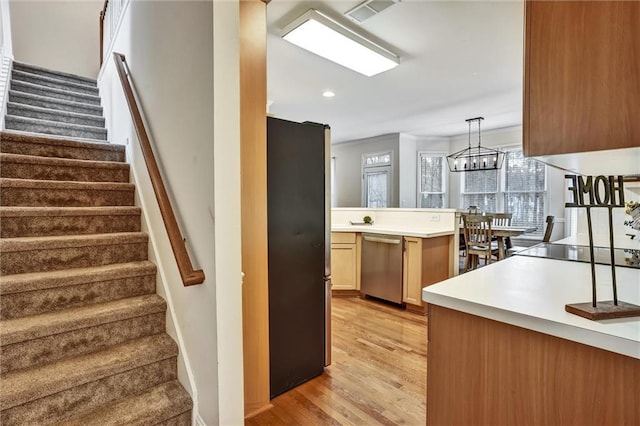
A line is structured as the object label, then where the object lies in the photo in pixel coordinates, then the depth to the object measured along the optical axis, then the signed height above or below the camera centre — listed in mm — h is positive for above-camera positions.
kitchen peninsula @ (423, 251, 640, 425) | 801 -439
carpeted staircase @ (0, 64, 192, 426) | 1472 -531
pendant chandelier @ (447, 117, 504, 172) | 5473 +789
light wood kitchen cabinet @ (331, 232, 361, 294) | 4156 -758
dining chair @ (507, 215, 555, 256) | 3279 -279
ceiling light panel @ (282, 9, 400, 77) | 2469 +1367
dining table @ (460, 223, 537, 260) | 4391 -436
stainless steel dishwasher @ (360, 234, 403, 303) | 3732 -773
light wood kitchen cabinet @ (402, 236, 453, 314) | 3551 -738
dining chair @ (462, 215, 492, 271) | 4309 -478
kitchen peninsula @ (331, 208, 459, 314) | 3590 -610
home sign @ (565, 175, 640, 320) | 872 -115
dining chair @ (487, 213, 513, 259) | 4516 -390
